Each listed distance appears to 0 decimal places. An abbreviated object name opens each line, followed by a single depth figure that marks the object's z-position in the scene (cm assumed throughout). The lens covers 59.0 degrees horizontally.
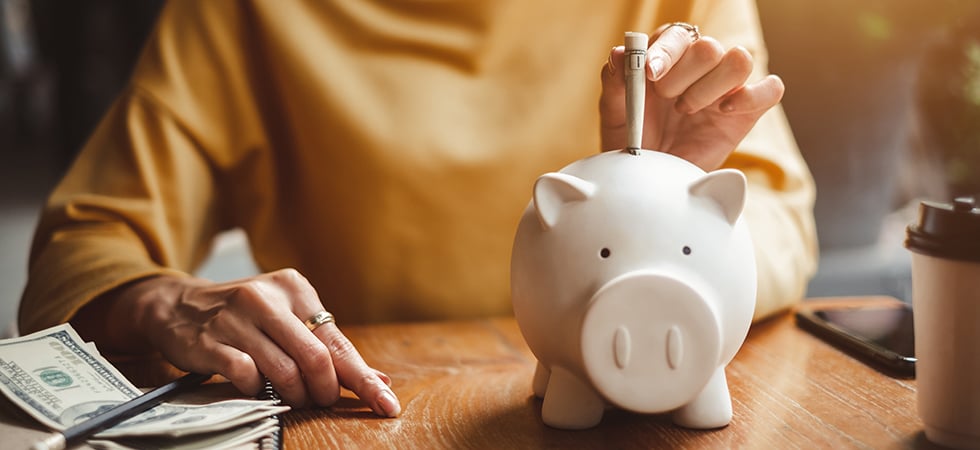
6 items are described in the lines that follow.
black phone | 81
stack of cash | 60
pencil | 58
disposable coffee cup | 57
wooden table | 64
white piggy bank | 58
